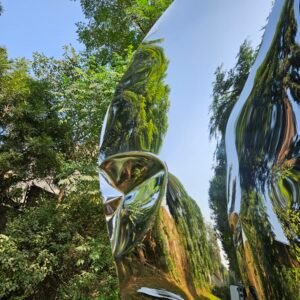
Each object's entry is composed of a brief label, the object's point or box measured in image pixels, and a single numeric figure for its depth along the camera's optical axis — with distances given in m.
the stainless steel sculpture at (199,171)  1.04
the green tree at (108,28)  9.02
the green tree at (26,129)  9.41
